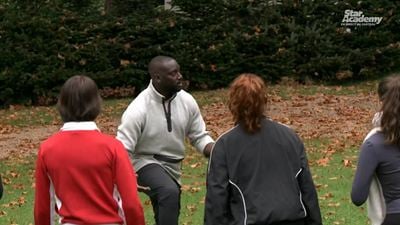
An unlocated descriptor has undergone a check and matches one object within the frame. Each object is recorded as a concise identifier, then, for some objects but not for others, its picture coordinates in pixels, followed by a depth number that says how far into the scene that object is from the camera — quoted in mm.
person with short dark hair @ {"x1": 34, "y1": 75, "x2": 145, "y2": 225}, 7757
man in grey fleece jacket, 11048
